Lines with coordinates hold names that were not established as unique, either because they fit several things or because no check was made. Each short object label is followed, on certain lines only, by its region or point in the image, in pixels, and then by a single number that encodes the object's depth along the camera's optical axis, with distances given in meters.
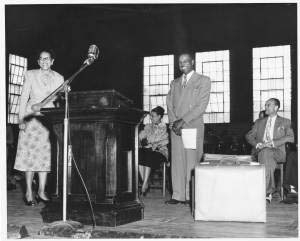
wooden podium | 2.83
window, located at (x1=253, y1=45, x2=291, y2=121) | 9.77
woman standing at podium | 4.00
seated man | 4.67
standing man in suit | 4.14
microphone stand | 2.47
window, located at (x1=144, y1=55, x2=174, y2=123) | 10.83
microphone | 2.61
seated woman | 5.24
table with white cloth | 2.95
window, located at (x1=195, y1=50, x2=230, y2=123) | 10.50
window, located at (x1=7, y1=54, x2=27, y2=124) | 9.59
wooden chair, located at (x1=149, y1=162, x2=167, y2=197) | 5.25
